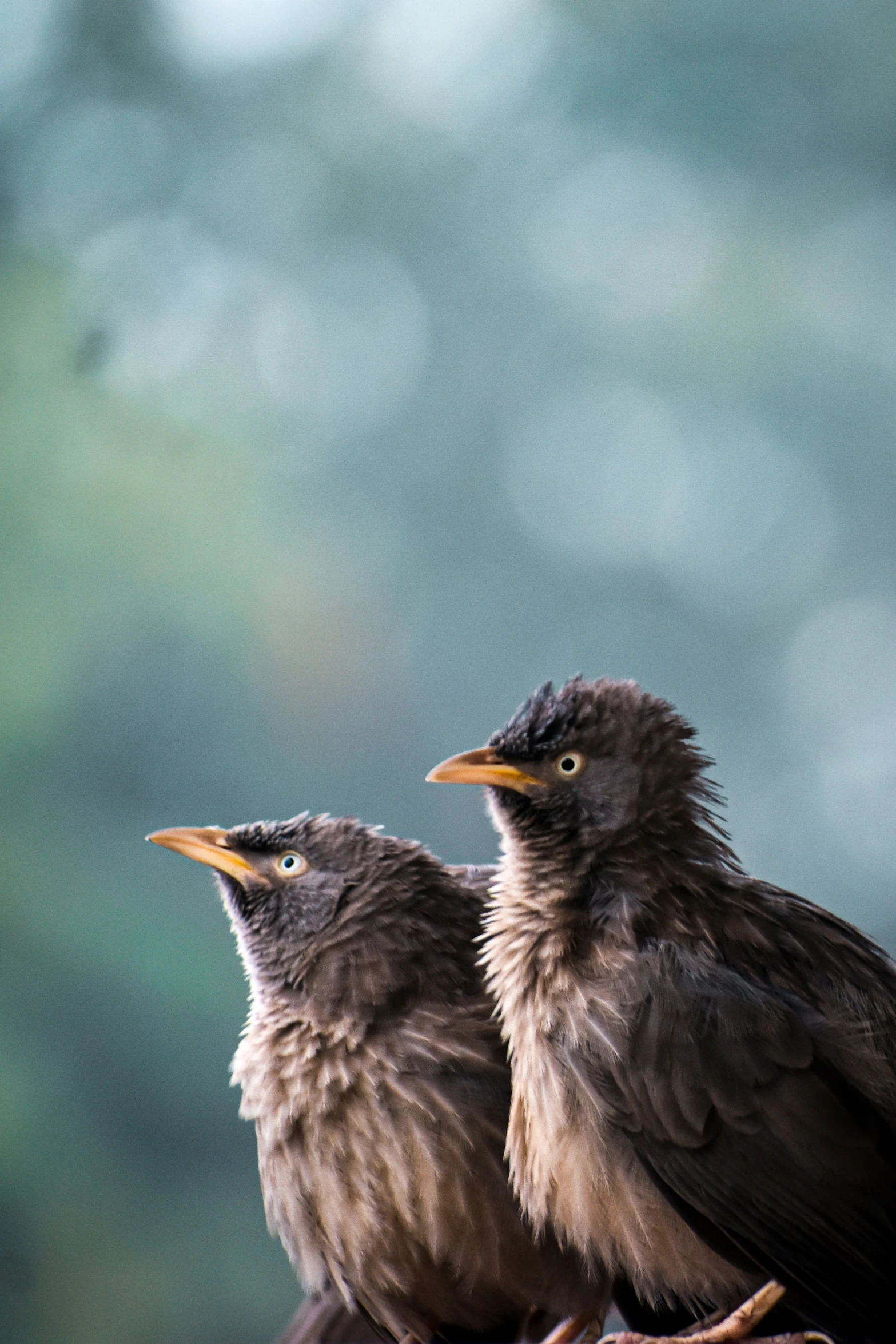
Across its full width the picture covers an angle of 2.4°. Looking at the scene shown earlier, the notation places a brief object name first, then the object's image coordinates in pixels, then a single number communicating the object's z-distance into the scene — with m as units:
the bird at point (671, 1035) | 4.03
